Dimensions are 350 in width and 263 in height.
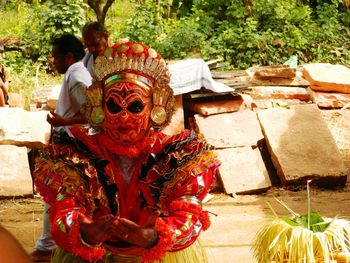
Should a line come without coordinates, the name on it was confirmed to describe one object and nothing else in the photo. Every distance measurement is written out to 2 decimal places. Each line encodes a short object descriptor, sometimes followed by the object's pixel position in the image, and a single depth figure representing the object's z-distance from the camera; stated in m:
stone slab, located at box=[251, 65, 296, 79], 9.01
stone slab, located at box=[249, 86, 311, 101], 8.75
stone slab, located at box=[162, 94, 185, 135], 7.68
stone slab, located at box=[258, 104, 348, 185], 7.35
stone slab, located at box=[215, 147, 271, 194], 7.20
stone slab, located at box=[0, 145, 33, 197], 7.02
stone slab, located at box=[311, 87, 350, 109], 8.71
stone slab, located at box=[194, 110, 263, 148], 7.57
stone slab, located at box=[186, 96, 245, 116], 7.78
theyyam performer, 2.69
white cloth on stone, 7.79
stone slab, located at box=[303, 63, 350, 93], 8.88
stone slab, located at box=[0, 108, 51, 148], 7.35
